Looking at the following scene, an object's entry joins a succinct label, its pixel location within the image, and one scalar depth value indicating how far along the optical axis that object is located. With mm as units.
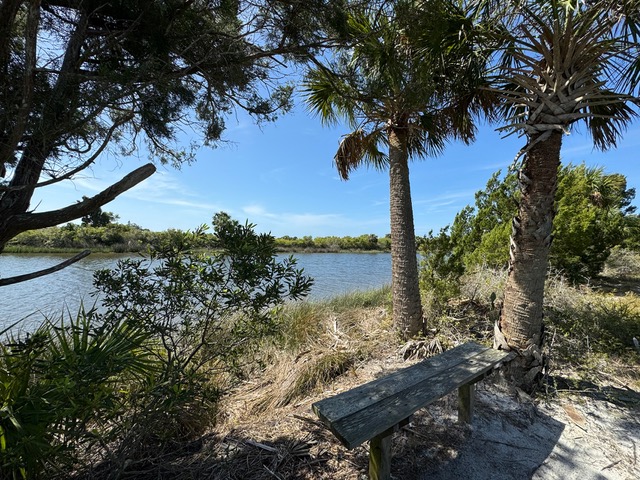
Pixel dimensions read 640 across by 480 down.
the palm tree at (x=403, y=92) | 2662
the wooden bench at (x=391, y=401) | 1606
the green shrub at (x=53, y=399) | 1346
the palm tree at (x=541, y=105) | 2611
